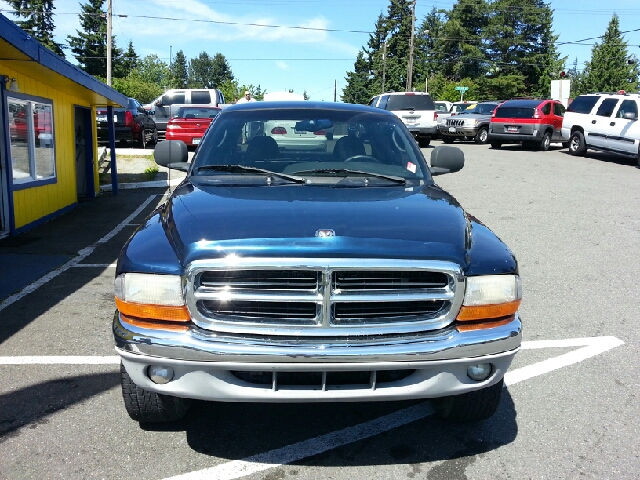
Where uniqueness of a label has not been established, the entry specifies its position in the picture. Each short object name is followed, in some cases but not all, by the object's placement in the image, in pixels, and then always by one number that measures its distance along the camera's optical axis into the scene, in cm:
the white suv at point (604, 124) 1744
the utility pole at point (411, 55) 4566
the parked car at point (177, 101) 2300
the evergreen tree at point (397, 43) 7519
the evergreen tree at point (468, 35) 7119
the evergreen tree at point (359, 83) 8242
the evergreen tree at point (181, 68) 15750
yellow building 867
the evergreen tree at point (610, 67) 6188
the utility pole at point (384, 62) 7212
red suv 2212
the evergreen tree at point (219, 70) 15750
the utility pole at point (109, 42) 3199
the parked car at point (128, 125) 1977
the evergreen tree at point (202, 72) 16088
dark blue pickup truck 279
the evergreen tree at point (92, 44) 7400
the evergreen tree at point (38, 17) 7200
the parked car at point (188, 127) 1897
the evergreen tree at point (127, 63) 7862
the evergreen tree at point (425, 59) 7772
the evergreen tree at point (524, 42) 6925
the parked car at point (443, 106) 3084
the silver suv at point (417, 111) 2234
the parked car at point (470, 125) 2500
